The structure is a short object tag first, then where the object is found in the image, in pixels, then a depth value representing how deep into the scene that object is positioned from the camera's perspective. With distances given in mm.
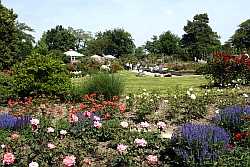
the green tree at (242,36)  57906
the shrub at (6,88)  9266
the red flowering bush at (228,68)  12172
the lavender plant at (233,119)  4969
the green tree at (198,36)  59847
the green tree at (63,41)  71375
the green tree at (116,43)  64500
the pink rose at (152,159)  3420
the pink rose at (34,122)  4137
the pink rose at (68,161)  3211
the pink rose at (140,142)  3748
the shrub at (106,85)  8422
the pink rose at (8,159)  3332
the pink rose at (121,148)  3555
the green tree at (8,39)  22141
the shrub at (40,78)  9352
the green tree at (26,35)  57250
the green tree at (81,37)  83500
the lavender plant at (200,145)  3555
